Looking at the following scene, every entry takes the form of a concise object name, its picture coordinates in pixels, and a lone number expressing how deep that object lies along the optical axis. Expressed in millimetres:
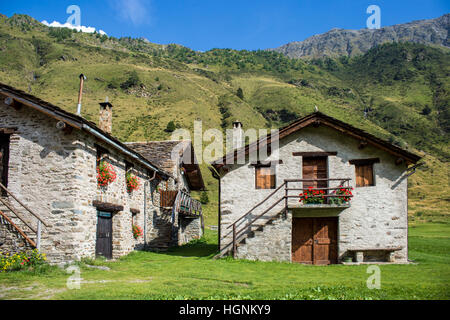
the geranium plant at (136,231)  17453
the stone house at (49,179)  11383
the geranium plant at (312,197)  15055
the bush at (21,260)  10641
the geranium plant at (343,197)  14906
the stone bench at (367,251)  14953
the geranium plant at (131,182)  16297
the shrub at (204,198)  44938
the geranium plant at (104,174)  13367
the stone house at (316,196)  14930
